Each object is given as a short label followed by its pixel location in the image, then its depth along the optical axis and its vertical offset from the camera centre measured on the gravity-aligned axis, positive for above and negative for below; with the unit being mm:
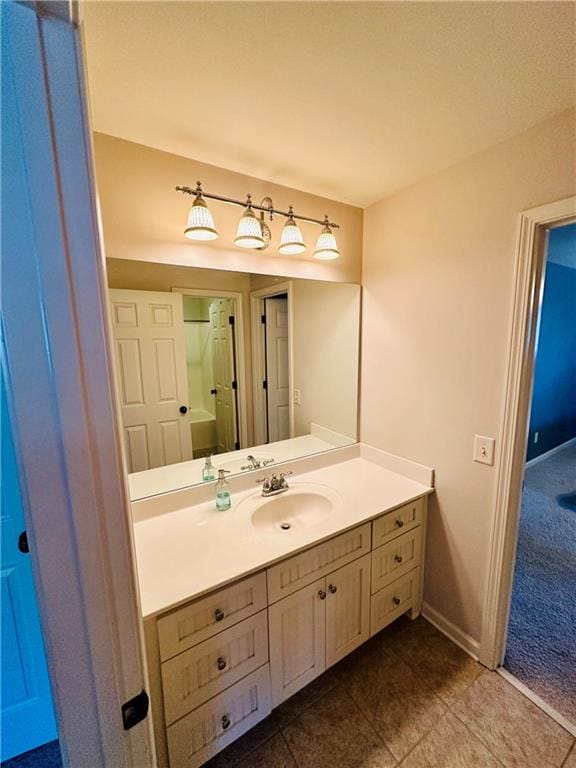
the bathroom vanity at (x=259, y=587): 1021 -925
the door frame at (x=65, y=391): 365 -62
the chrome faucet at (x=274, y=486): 1603 -739
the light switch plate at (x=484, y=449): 1415 -504
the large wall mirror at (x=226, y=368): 1422 -148
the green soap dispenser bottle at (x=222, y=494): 1481 -718
